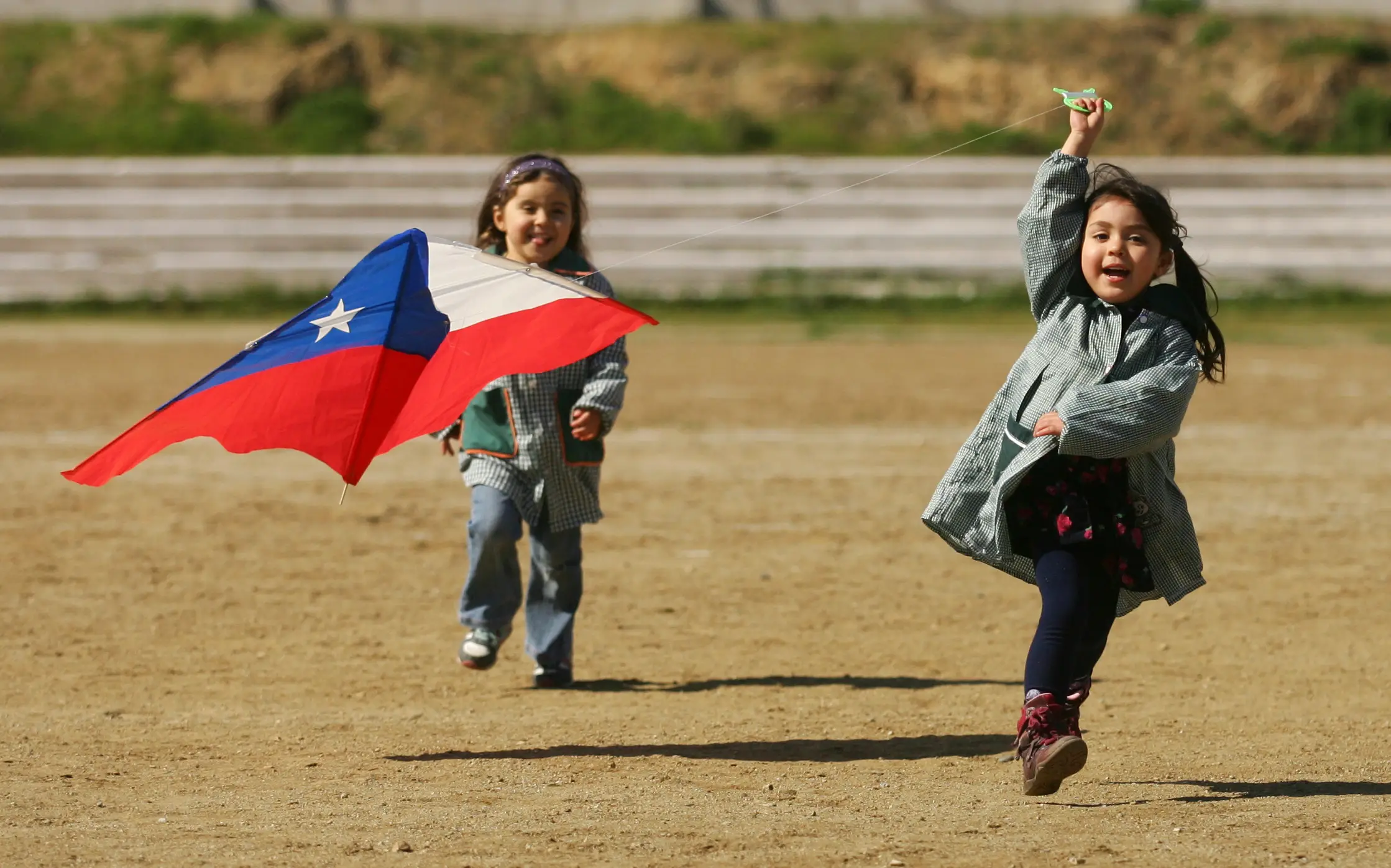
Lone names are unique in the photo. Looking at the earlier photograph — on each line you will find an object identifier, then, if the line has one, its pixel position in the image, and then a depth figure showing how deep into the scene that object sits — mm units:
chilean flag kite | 9570
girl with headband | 10844
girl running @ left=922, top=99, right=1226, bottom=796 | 8062
